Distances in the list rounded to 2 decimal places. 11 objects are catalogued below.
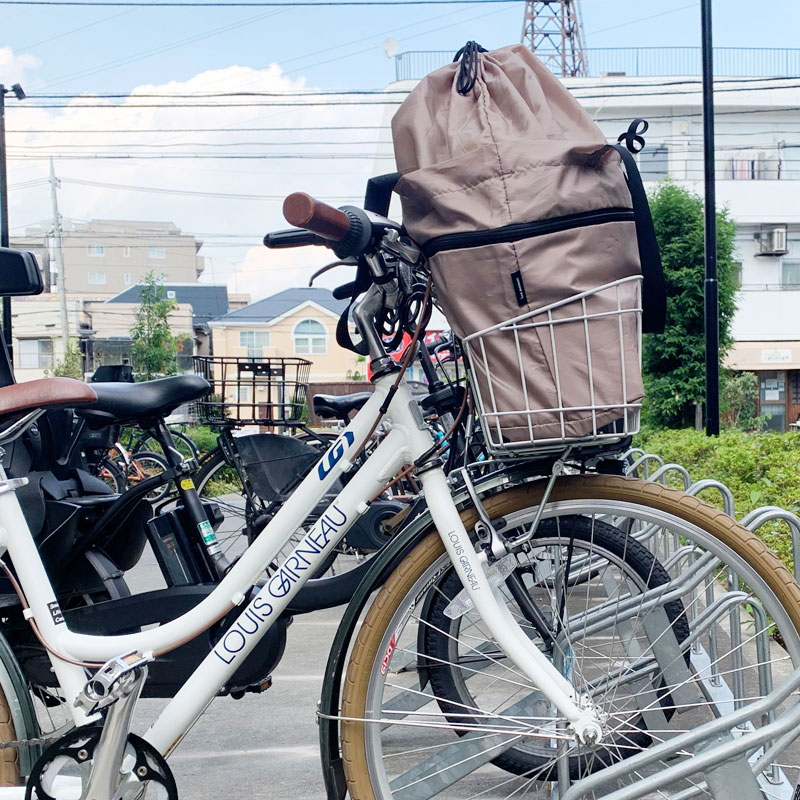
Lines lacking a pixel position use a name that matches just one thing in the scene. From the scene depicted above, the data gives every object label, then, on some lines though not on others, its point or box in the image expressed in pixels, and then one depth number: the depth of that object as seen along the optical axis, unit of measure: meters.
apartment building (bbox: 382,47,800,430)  29.33
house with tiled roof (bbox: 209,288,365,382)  47.12
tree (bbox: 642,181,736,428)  13.75
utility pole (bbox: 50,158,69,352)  37.17
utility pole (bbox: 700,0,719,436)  10.43
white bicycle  1.88
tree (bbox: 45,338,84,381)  26.75
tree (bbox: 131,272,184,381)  27.78
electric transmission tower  28.89
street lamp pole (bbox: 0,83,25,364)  19.00
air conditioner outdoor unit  29.47
